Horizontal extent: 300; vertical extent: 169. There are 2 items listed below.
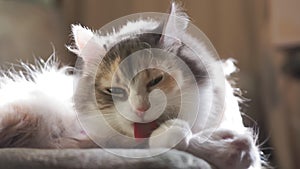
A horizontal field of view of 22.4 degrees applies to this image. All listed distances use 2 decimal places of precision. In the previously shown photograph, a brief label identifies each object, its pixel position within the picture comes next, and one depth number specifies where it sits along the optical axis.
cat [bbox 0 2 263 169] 0.67
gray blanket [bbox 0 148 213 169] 0.62
